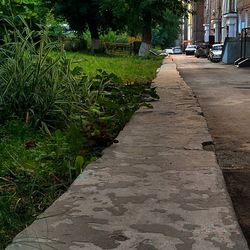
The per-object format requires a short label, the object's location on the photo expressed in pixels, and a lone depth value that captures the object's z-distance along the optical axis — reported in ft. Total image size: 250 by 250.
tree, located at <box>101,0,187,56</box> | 97.81
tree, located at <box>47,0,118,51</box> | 119.24
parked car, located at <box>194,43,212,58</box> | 185.92
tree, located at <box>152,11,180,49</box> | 286.23
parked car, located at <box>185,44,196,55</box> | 234.85
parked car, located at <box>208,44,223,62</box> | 132.16
